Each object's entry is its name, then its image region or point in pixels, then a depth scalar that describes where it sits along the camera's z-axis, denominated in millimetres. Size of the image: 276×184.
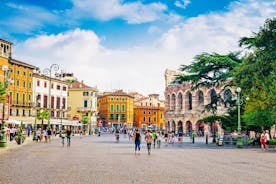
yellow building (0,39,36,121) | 63072
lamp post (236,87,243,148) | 30942
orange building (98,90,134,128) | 118938
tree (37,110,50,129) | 59375
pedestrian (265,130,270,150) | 27898
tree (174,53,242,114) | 41125
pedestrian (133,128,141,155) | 24297
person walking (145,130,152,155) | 23397
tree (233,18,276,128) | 30281
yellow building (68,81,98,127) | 94062
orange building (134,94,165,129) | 127812
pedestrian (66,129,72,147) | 31425
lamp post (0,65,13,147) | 25698
